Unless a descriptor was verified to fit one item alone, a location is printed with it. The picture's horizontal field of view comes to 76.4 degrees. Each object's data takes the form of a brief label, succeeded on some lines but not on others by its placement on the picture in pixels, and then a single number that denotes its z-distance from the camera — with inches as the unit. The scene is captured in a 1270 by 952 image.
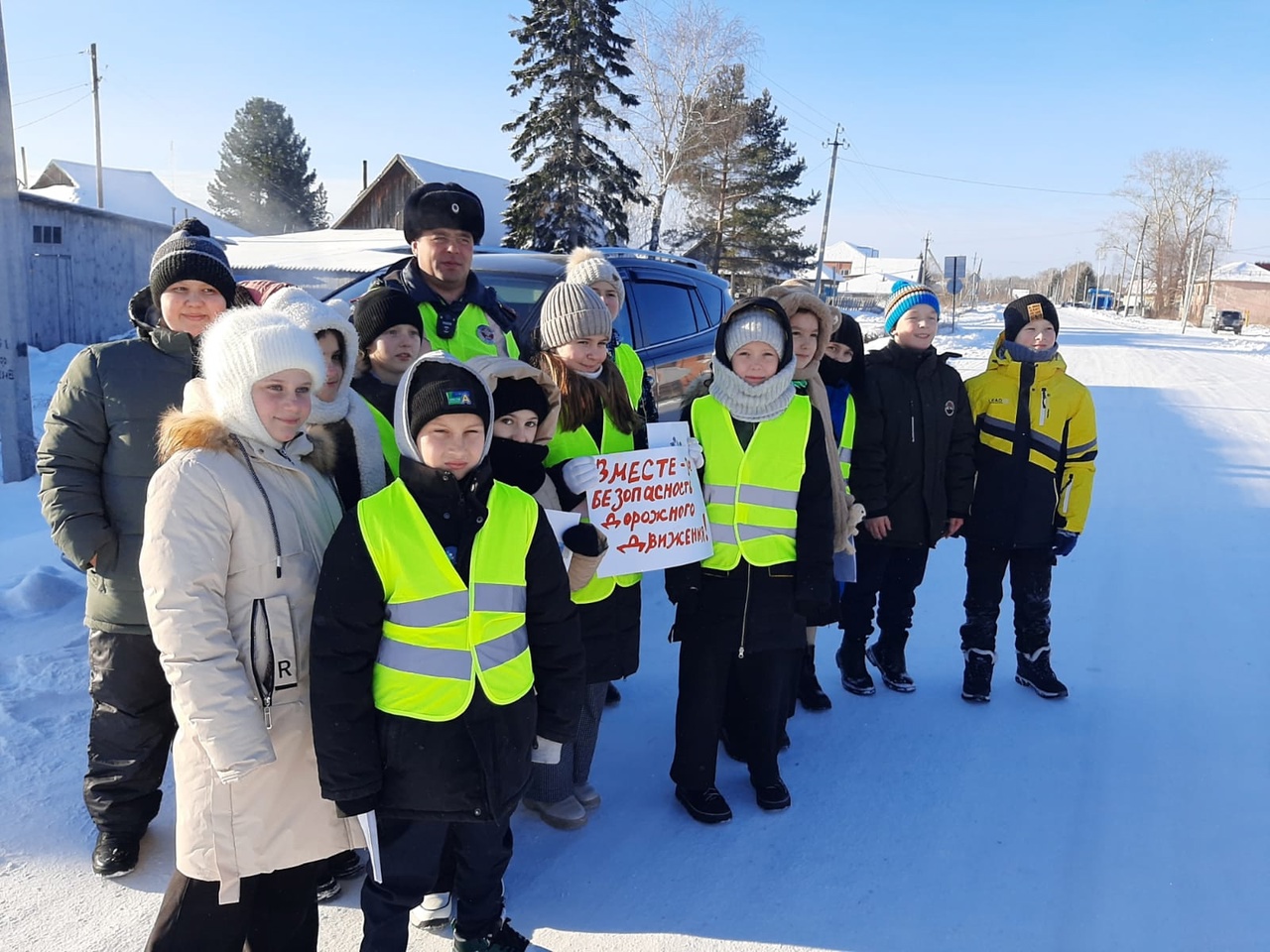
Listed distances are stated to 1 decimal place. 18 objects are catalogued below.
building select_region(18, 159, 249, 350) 567.8
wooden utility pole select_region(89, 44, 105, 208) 1316.4
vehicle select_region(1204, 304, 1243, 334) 1860.2
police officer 129.3
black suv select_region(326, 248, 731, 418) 221.8
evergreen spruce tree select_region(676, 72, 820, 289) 1357.0
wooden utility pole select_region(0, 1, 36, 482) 233.1
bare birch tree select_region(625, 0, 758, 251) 1122.0
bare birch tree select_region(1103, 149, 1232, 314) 2440.9
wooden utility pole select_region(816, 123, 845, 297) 1406.6
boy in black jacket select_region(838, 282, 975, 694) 157.8
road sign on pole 880.3
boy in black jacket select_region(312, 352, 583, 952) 78.9
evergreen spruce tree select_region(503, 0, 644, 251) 922.7
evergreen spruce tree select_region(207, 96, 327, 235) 1785.2
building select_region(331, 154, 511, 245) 1143.0
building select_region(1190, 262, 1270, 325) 2506.2
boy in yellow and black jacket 162.2
